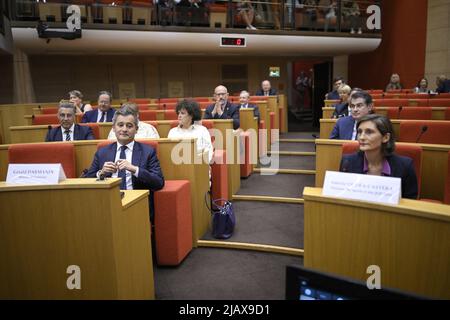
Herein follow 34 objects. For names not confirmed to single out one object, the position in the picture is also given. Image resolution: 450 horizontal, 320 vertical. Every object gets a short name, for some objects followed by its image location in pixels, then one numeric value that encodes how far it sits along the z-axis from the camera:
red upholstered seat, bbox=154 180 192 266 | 2.61
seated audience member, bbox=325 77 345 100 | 6.52
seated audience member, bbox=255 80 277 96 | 8.07
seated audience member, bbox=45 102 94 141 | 3.57
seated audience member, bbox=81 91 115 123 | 4.74
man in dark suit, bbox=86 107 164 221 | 2.56
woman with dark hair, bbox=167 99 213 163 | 3.48
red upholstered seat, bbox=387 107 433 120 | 4.19
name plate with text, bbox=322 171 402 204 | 1.46
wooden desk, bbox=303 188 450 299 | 1.32
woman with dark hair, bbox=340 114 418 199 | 2.09
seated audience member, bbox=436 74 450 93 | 7.48
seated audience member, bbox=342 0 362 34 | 9.74
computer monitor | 0.66
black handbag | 3.11
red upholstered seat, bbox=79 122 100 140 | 4.01
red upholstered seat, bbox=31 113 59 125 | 4.89
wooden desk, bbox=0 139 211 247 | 2.91
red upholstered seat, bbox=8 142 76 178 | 2.84
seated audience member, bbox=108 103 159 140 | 3.65
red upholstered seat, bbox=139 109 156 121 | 4.97
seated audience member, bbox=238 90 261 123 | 5.45
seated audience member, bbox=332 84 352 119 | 4.34
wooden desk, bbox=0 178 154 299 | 1.73
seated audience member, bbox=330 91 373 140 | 3.13
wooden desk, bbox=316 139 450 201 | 2.55
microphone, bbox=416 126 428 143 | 2.86
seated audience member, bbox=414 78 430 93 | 7.97
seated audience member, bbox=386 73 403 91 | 8.49
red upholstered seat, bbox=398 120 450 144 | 3.11
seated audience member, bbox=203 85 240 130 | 4.76
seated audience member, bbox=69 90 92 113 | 5.62
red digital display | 8.73
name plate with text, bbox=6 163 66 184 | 1.78
